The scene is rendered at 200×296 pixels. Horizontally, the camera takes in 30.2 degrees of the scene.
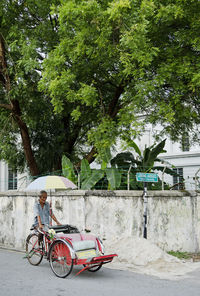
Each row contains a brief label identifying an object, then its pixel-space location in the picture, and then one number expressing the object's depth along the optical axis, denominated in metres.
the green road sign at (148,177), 9.74
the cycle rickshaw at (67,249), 7.18
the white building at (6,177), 28.61
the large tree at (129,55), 10.07
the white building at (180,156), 30.91
